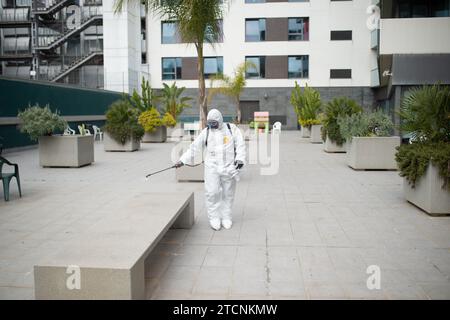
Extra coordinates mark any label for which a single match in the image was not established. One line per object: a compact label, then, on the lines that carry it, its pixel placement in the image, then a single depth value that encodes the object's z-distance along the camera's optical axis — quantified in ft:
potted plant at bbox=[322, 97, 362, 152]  56.39
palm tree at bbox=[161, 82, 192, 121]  90.48
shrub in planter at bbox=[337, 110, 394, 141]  43.11
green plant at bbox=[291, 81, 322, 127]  85.25
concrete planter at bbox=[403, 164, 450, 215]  23.84
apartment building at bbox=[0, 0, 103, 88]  126.31
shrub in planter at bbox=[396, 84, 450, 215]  23.84
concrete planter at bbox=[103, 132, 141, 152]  61.16
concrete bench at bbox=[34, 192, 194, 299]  11.99
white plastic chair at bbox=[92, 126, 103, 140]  83.19
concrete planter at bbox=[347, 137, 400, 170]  41.42
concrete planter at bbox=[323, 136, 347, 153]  59.40
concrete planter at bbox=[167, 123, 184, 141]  88.28
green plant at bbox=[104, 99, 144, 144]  59.82
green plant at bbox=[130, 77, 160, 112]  79.00
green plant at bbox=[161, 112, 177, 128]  81.71
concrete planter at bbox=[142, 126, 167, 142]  78.59
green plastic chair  27.94
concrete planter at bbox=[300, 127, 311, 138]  92.05
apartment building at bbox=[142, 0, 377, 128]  122.52
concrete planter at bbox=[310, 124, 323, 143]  80.23
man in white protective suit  21.58
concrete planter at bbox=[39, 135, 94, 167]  44.14
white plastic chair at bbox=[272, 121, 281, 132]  104.85
